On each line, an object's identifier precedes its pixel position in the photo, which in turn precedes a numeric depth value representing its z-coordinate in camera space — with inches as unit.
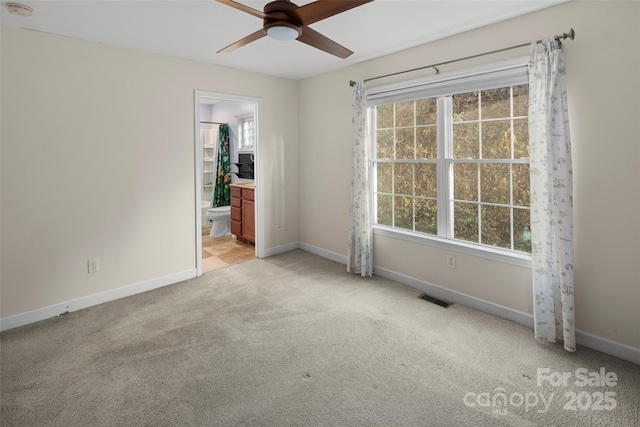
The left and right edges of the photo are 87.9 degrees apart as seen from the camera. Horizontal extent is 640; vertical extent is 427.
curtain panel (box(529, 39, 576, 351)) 91.1
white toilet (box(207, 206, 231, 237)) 227.4
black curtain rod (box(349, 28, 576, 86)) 90.8
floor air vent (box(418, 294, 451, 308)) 121.4
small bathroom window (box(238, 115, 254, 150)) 249.9
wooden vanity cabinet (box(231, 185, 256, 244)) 194.7
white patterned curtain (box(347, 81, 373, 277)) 146.3
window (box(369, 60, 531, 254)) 109.3
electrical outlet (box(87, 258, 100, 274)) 122.6
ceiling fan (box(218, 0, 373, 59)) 69.0
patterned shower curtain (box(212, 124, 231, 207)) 262.1
